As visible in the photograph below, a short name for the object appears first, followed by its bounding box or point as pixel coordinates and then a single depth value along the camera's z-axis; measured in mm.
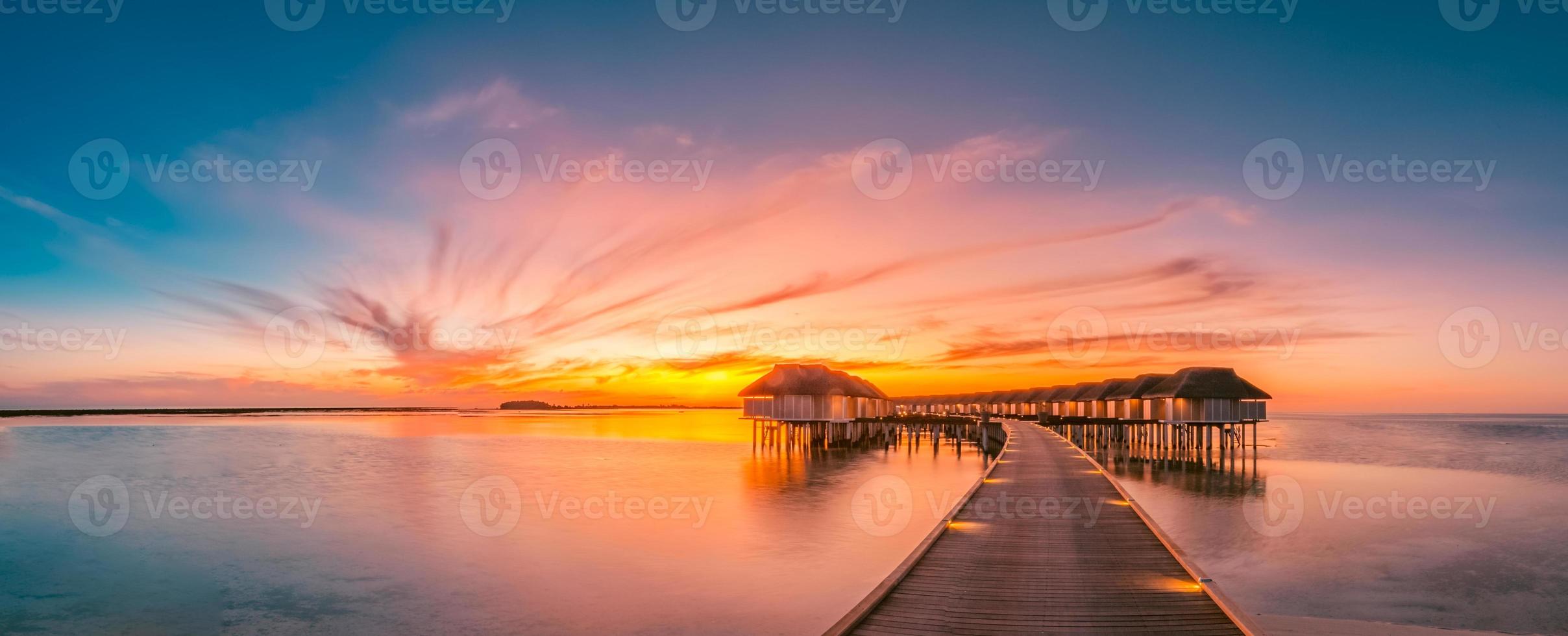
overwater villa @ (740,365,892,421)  48750
